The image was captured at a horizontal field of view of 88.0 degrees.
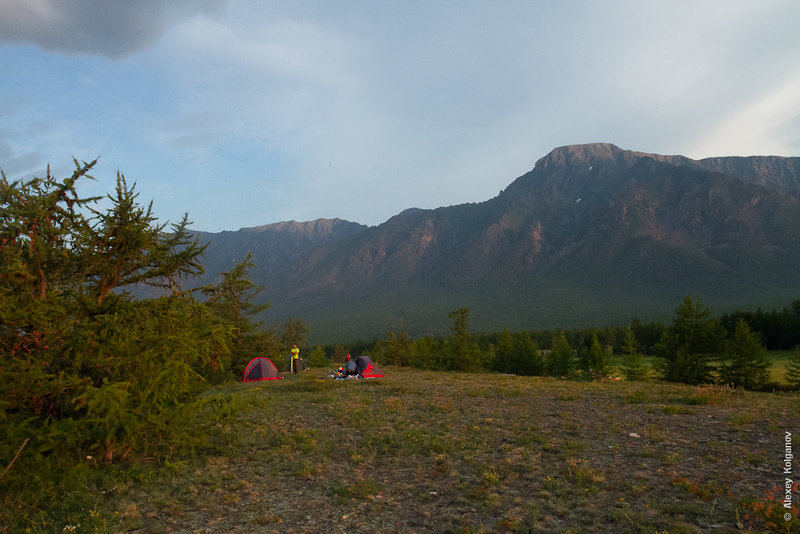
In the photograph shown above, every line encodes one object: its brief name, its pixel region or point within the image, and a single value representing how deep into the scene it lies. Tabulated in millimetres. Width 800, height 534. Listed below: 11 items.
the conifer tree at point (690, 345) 26312
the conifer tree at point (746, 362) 25359
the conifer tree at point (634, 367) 31750
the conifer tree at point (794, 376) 26331
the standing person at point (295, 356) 27141
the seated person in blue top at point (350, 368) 22922
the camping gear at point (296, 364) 27889
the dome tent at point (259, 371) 23872
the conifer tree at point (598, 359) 37472
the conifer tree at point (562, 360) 42469
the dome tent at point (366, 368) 23984
